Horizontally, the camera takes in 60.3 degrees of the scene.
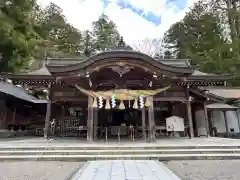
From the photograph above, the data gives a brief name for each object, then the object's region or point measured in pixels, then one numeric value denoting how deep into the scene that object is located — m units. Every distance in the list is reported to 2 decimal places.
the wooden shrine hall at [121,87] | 9.23
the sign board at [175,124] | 10.84
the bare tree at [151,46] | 27.28
